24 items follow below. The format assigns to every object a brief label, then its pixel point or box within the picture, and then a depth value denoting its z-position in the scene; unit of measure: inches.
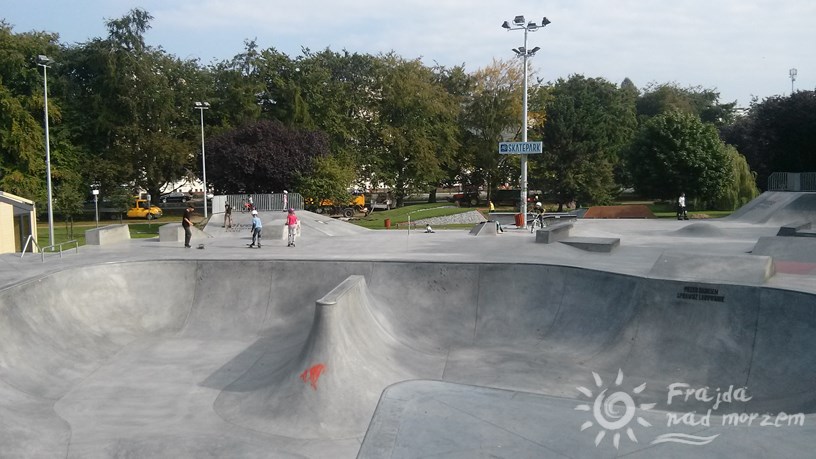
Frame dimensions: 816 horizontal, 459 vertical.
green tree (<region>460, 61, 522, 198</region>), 2082.9
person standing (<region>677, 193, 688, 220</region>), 1262.3
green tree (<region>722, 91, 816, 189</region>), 1512.1
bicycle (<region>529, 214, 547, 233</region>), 1070.2
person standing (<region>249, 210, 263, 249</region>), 788.6
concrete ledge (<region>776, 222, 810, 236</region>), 719.7
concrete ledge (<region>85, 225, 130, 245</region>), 837.2
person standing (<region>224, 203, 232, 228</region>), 1032.8
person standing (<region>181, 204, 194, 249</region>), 808.3
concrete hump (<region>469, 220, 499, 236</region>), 950.4
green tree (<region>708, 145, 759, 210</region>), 1630.2
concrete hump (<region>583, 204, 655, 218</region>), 1405.0
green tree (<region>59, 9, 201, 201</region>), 1796.3
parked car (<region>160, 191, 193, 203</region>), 2763.5
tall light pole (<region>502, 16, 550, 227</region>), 1064.8
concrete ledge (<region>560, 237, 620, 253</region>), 701.3
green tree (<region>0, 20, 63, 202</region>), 1705.2
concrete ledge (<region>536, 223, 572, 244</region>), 763.4
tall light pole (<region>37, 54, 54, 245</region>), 911.0
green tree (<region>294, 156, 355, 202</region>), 1456.7
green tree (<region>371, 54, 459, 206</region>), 1946.4
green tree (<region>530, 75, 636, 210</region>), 1865.2
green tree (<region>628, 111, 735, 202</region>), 1589.6
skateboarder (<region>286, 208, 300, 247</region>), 820.6
